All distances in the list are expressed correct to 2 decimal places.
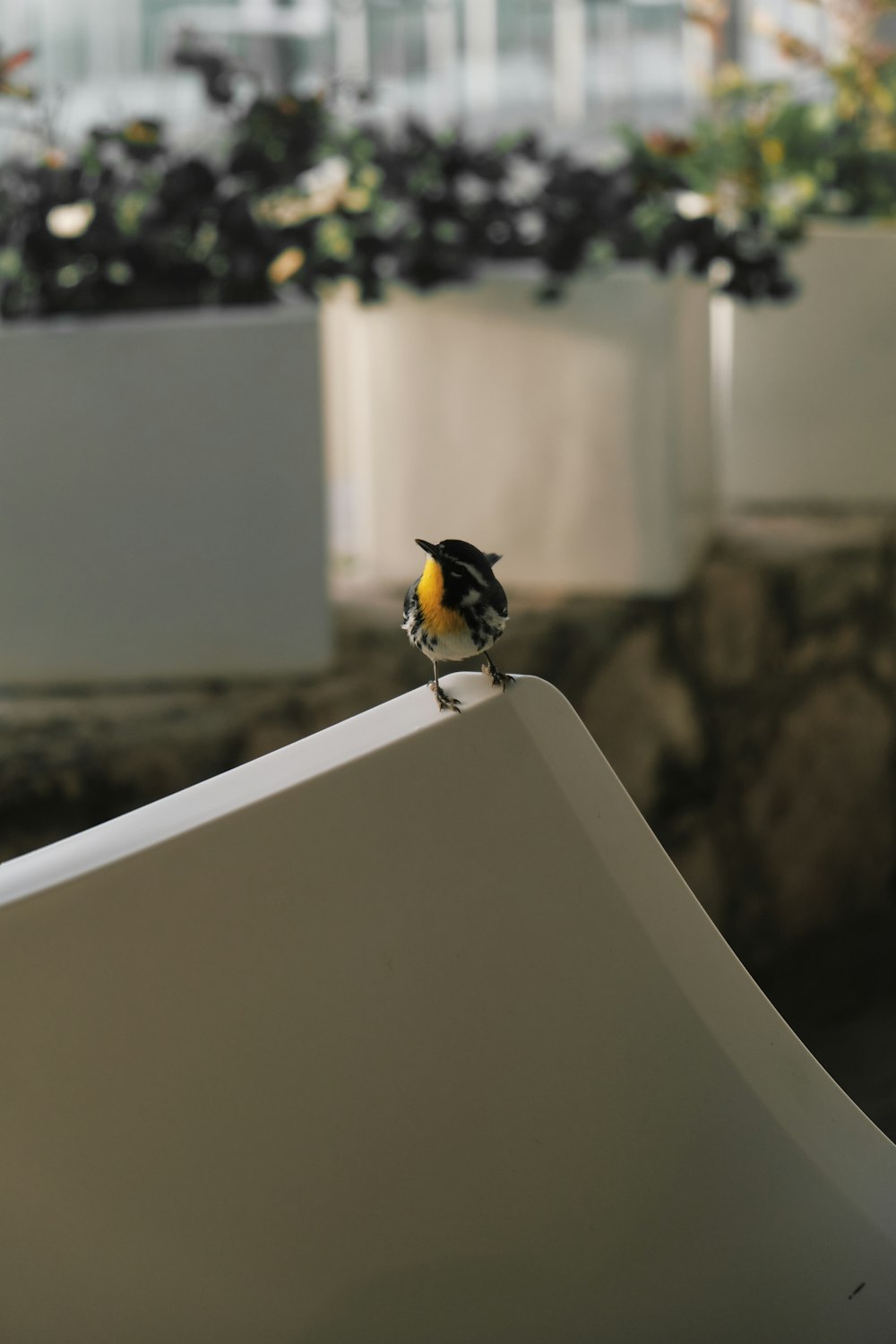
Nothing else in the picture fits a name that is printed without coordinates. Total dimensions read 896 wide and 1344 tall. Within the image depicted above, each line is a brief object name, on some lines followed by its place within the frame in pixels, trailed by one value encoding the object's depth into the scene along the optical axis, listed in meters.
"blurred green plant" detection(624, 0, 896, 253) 6.51
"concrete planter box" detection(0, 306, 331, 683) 5.75
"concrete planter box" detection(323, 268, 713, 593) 6.09
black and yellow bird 4.55
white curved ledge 4.31
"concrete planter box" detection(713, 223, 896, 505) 6.56
